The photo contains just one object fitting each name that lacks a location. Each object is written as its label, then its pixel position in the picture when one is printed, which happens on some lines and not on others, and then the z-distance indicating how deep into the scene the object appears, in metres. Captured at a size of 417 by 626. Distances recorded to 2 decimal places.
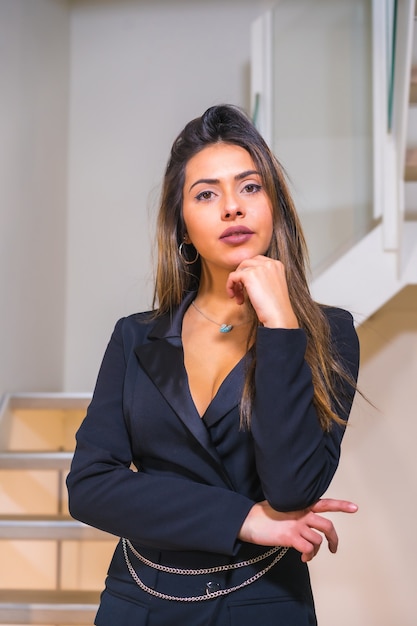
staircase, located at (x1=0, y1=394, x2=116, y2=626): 2.41
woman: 1.10
